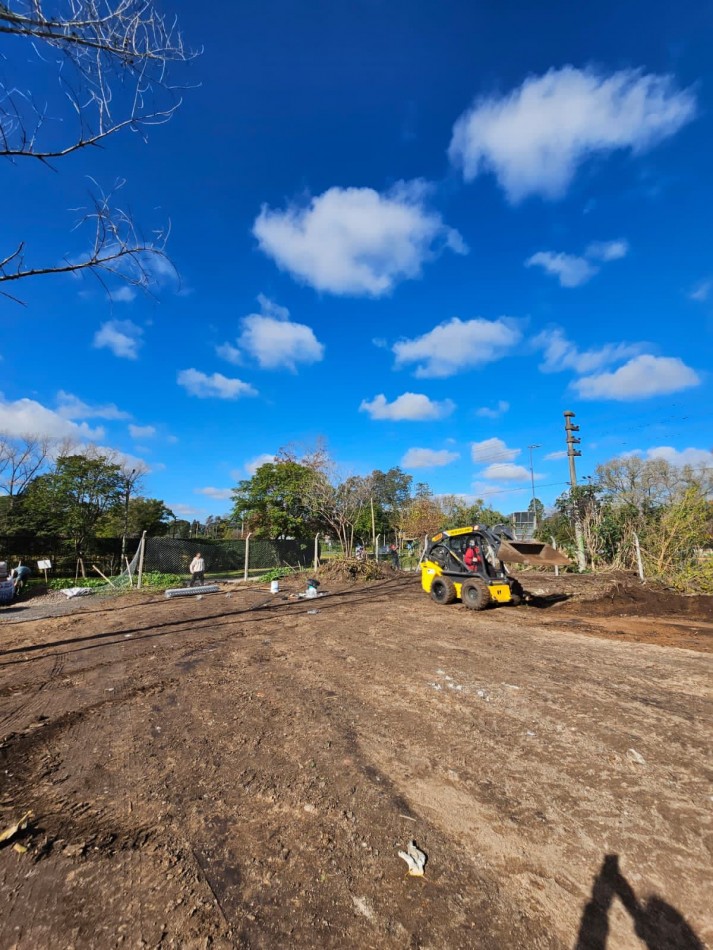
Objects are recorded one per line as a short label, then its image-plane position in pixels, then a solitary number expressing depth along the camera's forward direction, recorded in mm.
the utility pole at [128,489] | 21250
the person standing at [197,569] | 14297
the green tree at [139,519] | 22695
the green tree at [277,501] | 25031
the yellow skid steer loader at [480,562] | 9273
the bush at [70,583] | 14992
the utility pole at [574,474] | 18172
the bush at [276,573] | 16595
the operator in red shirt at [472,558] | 9961
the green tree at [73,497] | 17844
